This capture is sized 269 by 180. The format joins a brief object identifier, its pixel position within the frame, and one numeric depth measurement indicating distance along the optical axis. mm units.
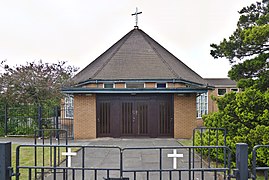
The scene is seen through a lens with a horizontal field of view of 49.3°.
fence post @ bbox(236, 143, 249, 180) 3457
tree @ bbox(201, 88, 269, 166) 6682
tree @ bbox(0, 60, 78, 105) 15648
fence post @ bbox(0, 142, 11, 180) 3564
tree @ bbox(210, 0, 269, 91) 7348
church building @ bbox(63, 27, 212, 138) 15214
